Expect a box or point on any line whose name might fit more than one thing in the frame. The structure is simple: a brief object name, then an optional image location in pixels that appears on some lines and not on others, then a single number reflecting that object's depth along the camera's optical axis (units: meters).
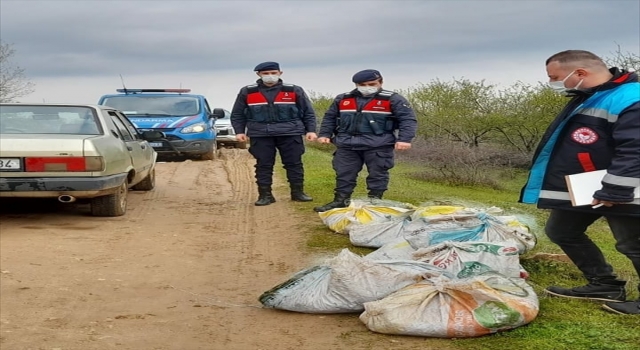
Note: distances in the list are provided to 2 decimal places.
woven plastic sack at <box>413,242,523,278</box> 4.89
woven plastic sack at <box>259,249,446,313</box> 4.52
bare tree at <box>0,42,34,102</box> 31.49
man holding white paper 3.95
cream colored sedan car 7.25
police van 14.68
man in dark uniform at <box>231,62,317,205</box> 8.91
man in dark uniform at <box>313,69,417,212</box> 8.05
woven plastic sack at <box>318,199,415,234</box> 7.16
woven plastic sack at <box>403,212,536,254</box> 5.86
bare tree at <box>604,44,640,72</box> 17.75
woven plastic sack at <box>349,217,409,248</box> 6.60
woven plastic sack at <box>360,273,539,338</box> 4.07
